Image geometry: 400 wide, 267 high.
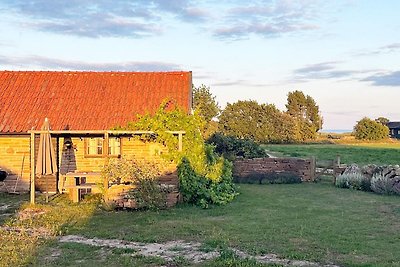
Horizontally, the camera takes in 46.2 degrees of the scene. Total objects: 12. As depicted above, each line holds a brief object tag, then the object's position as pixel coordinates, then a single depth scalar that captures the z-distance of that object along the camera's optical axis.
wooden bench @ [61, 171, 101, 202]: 14.15
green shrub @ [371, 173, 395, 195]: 16.14
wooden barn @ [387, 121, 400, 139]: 89.12
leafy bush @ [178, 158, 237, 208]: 13.84
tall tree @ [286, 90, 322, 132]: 85.44
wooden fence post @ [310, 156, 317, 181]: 20.66
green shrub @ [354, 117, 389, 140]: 67.00
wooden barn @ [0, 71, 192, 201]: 16.30
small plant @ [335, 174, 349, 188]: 18.41
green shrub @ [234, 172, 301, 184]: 20.11
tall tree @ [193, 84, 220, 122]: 41.78
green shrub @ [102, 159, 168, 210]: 12.71
